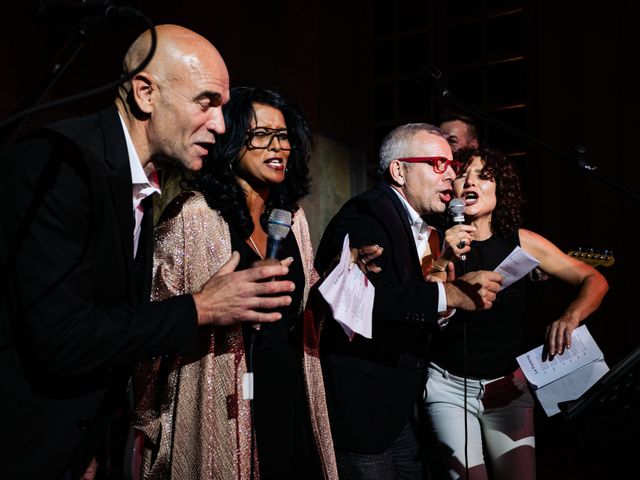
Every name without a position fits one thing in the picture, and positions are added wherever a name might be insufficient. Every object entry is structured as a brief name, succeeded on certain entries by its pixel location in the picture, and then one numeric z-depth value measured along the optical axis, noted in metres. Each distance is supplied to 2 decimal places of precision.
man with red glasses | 2.82
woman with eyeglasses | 2.35
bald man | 1.66
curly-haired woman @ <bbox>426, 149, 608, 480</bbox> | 3.19
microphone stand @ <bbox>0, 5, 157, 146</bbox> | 1.53
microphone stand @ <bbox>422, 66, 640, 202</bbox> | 2.88
